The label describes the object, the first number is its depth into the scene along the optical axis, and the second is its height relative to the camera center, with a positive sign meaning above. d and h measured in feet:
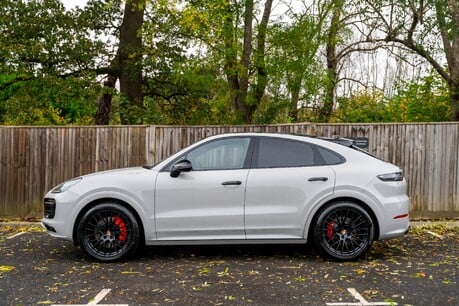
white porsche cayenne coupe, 19.36 -2.76
